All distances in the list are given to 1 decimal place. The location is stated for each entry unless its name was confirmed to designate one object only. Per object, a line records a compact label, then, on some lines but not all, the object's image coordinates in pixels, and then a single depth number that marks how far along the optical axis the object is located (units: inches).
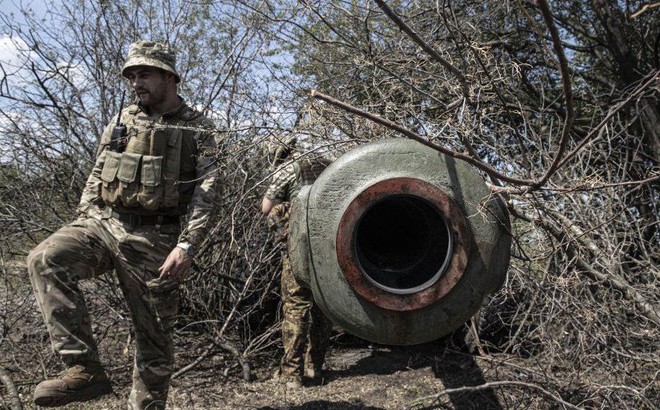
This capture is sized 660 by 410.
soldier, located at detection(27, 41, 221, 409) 132.1
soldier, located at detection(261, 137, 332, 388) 161.8
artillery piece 72.0
